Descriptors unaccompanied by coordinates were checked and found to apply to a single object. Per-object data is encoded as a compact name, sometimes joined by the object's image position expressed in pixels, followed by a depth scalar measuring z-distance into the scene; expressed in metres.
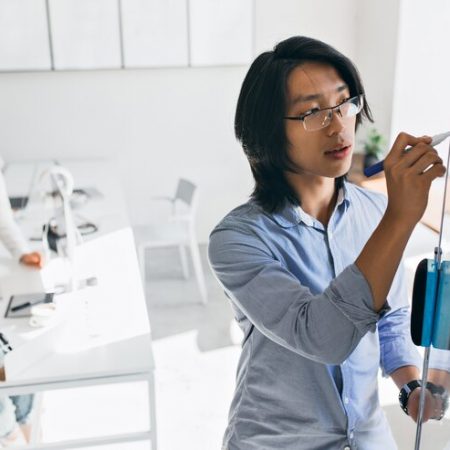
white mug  2.11
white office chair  3.85
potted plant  4.14
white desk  1.85
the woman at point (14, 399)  2.01
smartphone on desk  2.20
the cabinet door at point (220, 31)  4.61
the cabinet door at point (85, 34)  4.45
